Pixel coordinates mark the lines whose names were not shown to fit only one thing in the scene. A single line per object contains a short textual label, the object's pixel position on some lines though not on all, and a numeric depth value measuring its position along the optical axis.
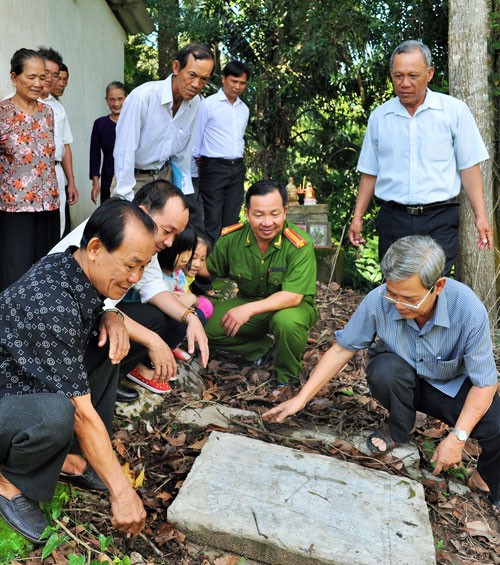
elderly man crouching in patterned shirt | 1.98
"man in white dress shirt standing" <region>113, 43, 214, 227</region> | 3.85
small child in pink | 3.91
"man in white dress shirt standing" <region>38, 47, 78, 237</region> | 4.52
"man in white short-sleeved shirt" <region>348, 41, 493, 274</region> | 3.96
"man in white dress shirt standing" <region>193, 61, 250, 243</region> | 5.70
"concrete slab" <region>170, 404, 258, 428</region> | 3.23
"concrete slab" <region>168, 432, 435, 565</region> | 2.28
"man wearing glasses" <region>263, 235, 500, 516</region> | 2.58
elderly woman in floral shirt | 3.74
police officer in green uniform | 3.61
